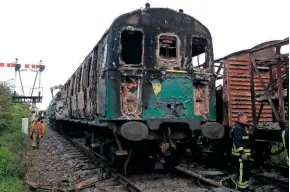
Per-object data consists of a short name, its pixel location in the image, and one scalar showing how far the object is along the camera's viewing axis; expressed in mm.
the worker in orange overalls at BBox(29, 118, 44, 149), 13657
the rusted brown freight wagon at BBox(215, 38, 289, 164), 8328
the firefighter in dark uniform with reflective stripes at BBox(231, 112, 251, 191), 5734
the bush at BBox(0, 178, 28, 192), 6173
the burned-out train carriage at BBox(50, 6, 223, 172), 6684
